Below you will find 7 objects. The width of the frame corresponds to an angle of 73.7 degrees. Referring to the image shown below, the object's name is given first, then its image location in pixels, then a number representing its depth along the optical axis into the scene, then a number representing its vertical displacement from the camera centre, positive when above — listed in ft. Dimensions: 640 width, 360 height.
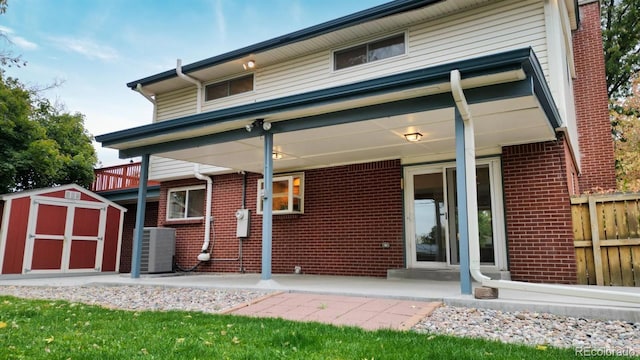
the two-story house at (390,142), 17.62 +5.18
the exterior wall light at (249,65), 30.68 +12.47
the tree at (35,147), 39.78 +9.15
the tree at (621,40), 53.26 +25.27
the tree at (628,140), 47.88 +11.49
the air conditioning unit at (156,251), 31.73 -1.14
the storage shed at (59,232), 31.60 +0.26
